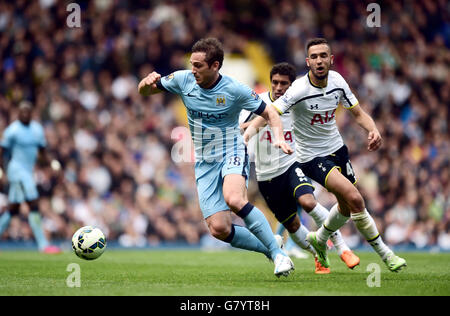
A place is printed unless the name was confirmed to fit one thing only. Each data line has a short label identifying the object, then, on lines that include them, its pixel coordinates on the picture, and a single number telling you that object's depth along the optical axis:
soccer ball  17.83
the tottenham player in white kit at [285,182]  18.91
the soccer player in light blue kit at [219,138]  15.40
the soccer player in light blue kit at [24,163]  27.70
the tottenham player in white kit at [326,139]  17.02
